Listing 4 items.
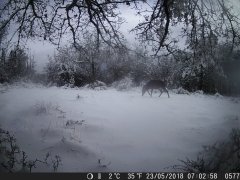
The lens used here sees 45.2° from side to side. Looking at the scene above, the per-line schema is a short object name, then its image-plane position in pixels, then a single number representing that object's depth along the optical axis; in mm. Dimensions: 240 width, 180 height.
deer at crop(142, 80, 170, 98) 16453
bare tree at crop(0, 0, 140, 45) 7884
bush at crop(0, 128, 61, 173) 5060
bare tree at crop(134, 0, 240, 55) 7422
